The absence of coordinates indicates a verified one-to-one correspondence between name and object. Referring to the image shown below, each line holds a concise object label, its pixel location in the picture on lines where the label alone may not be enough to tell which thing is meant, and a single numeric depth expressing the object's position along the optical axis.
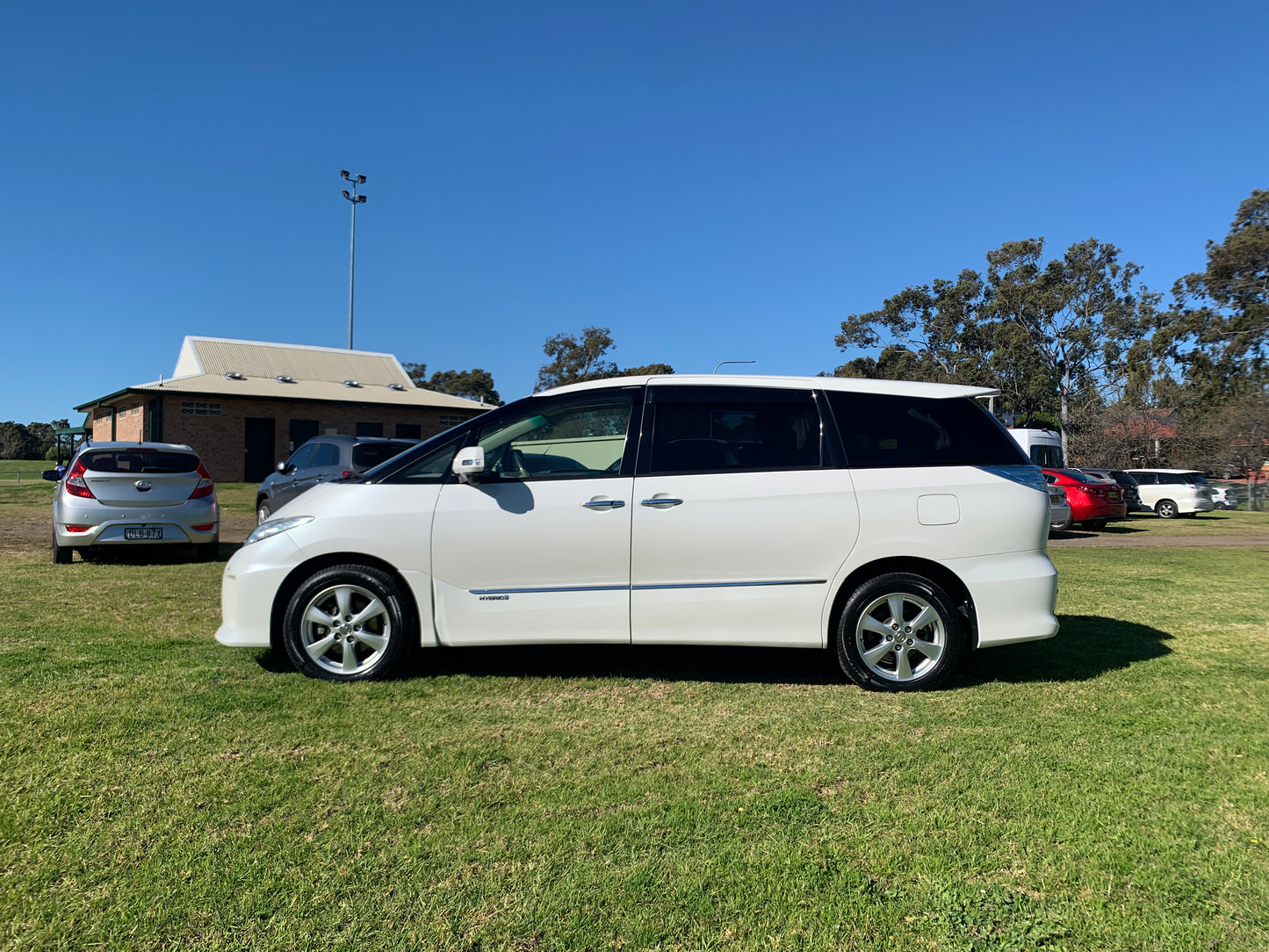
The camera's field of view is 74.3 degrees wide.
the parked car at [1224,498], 28.77
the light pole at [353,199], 45.38
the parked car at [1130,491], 26.67
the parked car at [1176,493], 26.66
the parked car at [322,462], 11.04
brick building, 32.50
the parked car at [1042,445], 22.83
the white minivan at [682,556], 4.85
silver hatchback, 9.66
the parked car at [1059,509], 17.12
